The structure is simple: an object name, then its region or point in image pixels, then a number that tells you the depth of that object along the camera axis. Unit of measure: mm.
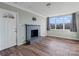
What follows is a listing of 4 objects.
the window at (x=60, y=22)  4227
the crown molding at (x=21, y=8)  2430
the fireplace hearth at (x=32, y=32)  3202
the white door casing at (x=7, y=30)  2226
